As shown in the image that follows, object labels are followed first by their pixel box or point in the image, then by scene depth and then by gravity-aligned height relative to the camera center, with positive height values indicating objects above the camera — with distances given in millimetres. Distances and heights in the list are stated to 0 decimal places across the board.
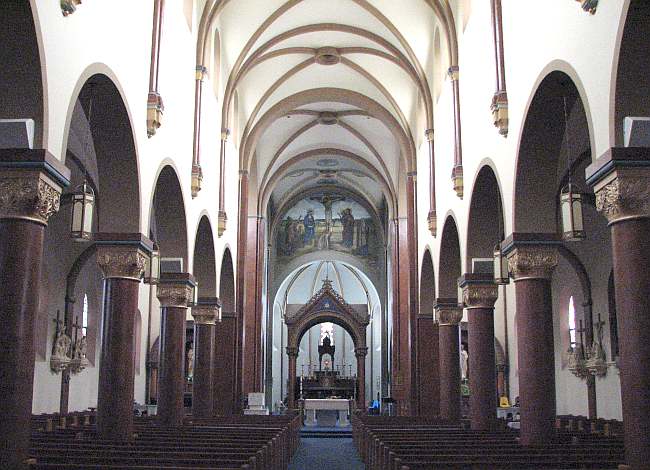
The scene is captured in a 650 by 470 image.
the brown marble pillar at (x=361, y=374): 37219 +729
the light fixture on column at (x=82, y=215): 9852 +2163
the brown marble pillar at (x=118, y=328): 11820 +935
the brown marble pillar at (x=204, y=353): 20031 +934
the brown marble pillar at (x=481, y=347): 15094 +802
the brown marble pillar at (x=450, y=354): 19469 +862
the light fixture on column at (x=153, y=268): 13379 +2067
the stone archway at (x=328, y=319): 37688 +3355
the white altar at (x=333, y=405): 30609 -608
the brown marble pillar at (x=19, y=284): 7555 +1039
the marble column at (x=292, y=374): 37153 +729
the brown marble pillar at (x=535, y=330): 11438 +871
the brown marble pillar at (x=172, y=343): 16062 +951
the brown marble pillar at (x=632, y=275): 7496 +1106
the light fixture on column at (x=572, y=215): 9508 +2082
